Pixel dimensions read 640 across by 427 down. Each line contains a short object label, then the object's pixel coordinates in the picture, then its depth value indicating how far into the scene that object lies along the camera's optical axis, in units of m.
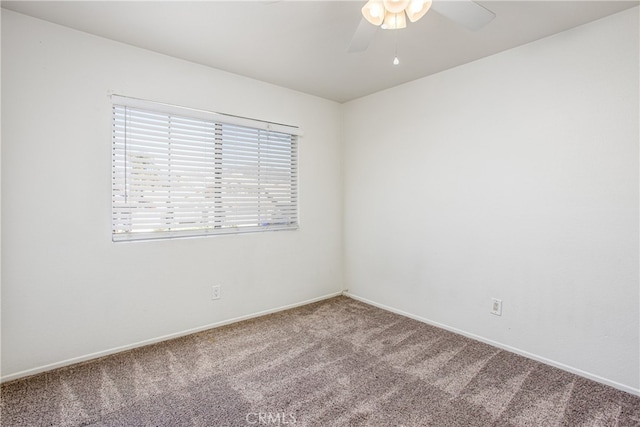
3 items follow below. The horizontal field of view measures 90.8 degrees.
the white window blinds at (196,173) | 2.44
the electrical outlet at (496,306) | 2.56
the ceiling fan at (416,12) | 1.48
